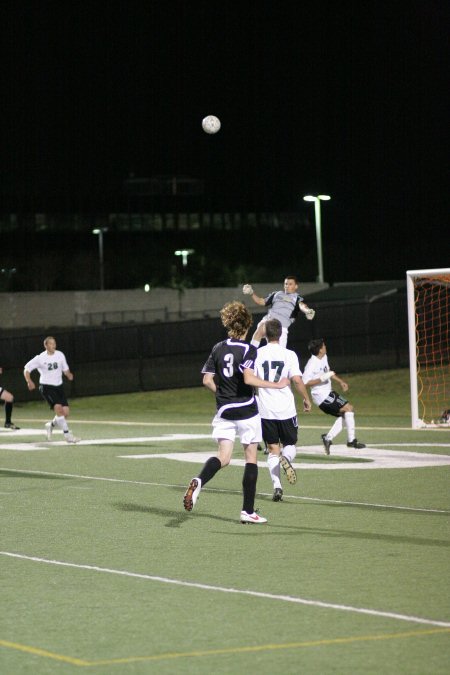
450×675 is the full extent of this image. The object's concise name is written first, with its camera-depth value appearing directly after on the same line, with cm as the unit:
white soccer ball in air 3002
